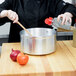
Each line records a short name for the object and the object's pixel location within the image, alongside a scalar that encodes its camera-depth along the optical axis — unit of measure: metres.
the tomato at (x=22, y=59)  1.25
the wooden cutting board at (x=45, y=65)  1.18
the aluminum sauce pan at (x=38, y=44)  1.34
